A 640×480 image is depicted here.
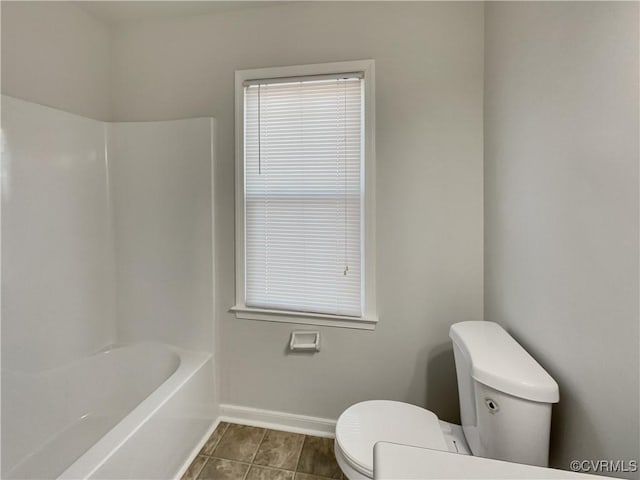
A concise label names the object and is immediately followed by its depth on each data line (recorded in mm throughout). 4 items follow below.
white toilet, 986
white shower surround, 1508
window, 1820
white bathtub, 1323
